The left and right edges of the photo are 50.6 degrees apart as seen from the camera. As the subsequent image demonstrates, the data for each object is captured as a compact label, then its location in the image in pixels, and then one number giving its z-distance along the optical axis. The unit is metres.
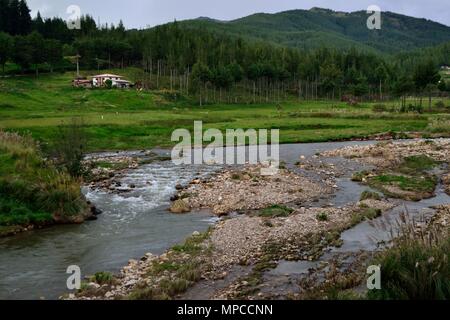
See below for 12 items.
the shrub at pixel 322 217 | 28.94
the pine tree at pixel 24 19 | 158.75
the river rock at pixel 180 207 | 32.38
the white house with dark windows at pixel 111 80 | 124.31
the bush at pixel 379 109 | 107.12
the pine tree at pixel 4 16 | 155.75
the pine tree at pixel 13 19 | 156.50
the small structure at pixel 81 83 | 118.69
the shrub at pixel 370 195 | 34.31
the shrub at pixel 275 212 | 30.39
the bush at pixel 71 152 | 36.19
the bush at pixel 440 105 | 115.34
